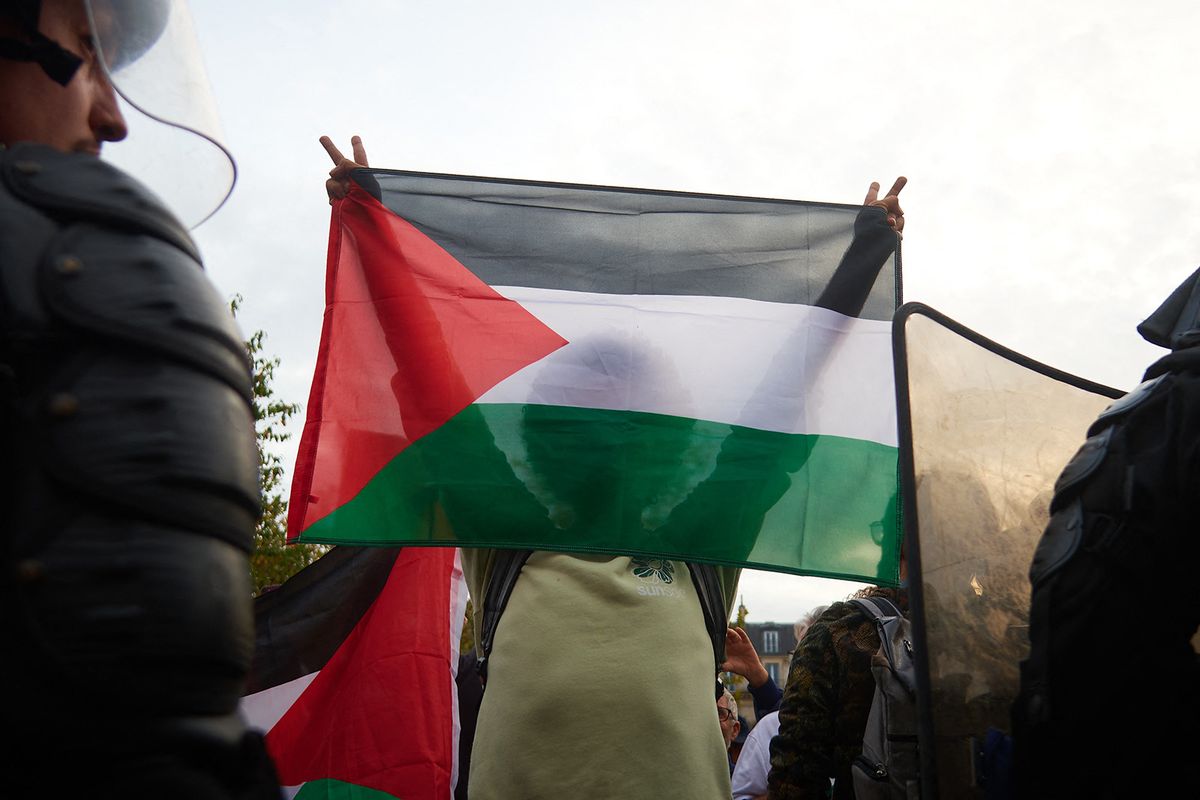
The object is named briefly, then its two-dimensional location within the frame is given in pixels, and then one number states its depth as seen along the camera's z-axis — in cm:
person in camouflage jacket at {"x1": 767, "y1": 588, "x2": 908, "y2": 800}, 354
